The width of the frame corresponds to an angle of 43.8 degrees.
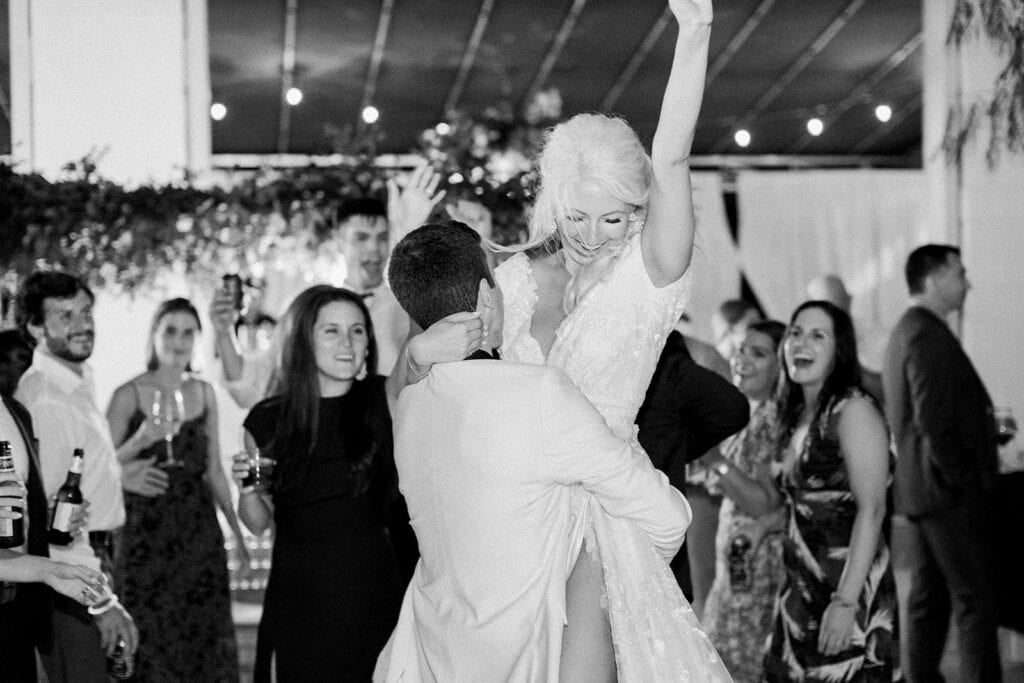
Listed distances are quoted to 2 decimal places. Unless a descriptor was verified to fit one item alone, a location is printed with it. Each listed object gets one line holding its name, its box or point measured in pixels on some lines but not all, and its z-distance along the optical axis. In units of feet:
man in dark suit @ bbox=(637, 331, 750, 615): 9.63
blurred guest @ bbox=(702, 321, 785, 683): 14.10
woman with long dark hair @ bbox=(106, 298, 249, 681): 15.35
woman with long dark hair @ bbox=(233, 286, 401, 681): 11.23
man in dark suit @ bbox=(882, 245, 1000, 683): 15.81
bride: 7.36
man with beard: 11.07
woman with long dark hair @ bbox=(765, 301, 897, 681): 11.73
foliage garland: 16.25
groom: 7.02
